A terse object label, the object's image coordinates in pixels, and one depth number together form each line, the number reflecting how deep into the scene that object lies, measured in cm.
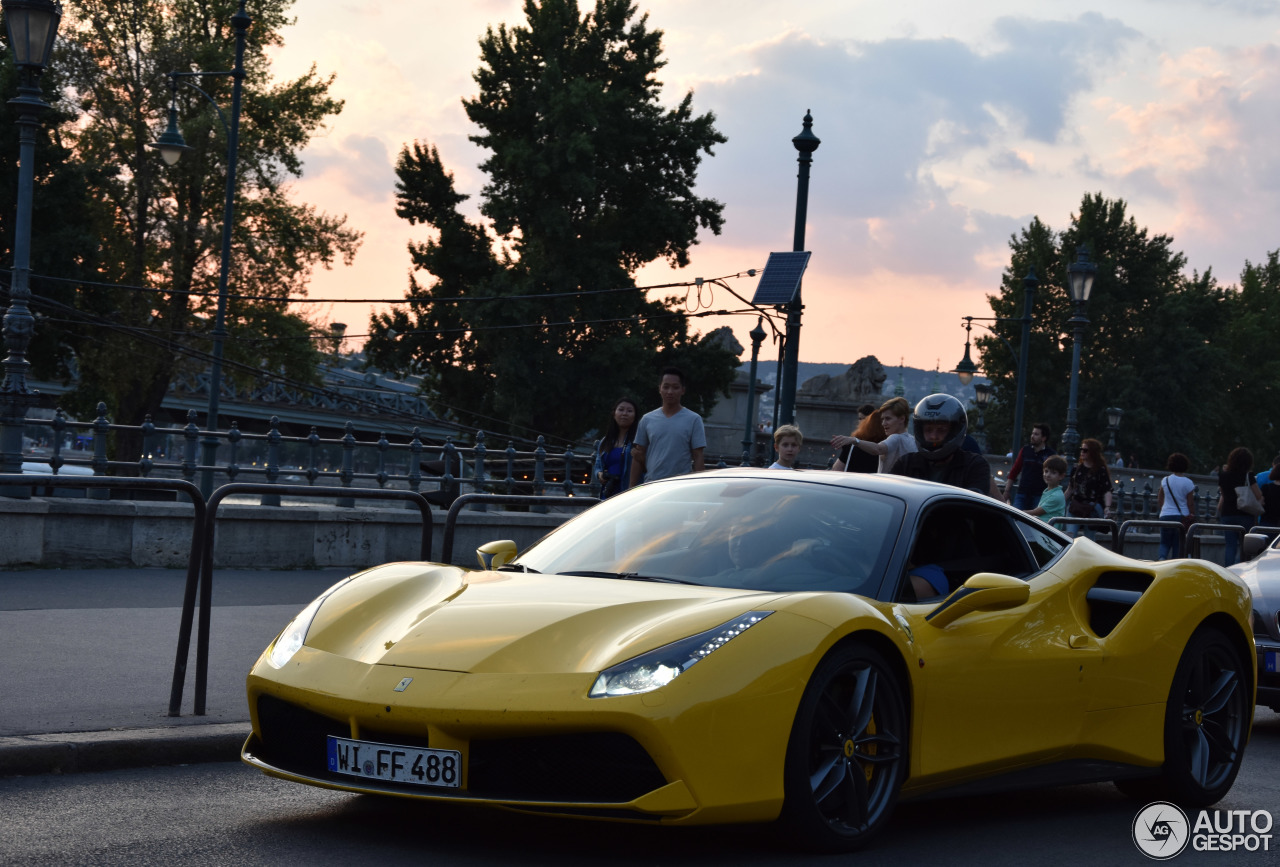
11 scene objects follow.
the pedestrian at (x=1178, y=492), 1955
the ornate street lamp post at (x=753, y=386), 4631
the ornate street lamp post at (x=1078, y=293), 2680
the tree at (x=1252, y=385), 8688
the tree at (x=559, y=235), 4772
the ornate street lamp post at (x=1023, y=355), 3269
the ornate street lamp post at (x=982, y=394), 5514
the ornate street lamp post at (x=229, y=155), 2716
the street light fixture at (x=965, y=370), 4756
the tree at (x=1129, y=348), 7450
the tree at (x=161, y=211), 4075
